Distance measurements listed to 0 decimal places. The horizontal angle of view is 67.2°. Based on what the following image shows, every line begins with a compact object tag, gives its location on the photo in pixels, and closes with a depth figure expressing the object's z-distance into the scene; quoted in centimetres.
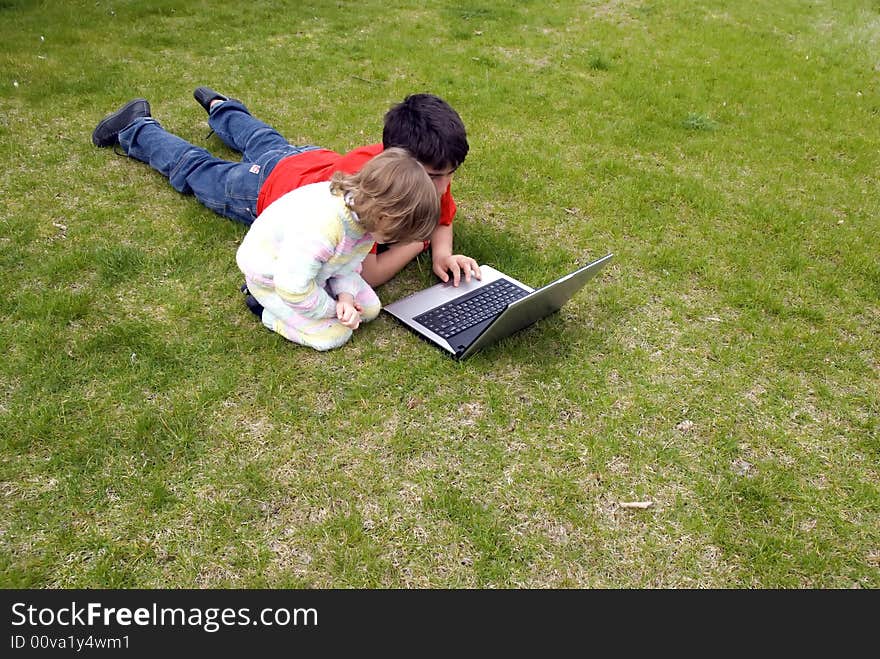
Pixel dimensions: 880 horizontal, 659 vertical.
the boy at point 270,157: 297
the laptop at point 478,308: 279
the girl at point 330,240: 251
